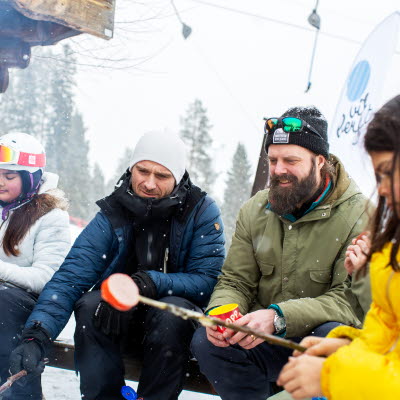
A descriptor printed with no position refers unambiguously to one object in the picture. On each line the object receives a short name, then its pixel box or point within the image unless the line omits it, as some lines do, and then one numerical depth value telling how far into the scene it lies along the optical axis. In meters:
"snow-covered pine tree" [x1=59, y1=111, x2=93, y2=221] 44.19
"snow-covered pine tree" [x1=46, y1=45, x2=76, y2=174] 46.06
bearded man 2.71
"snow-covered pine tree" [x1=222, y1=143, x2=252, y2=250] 48.35
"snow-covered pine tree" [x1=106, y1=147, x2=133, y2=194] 61.16
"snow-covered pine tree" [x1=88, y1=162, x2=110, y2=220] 56.33
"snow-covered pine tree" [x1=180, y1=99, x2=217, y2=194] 53.59
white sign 4.58
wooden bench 3.24
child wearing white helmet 3.35
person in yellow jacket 1.49
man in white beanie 2.89
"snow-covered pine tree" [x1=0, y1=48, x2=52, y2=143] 45.34
